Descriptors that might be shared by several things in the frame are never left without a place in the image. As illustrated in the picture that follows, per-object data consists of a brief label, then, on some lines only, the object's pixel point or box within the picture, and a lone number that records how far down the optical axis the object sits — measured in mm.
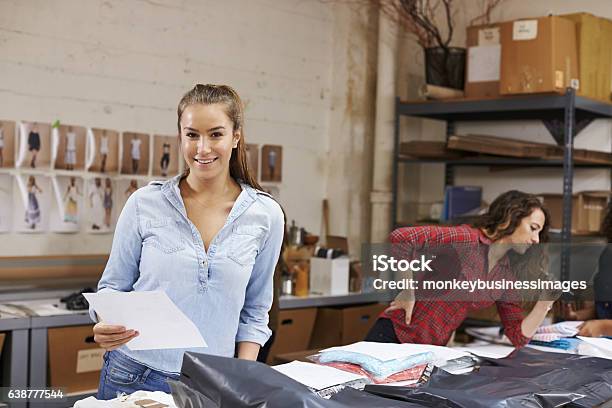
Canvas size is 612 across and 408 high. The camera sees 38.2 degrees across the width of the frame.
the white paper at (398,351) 2410
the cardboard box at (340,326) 4887
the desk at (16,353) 3752
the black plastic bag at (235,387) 1696
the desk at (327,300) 4660
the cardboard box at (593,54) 4707
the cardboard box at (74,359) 3877
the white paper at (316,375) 2166
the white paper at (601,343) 2747
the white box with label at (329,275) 4895
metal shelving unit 4594
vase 5188
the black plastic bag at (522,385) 1976
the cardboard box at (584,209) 4840
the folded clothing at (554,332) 3236
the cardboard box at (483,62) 4945
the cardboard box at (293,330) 4699
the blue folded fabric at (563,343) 3054
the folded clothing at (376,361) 2328
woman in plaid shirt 3189
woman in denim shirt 2289
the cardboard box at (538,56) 4523
